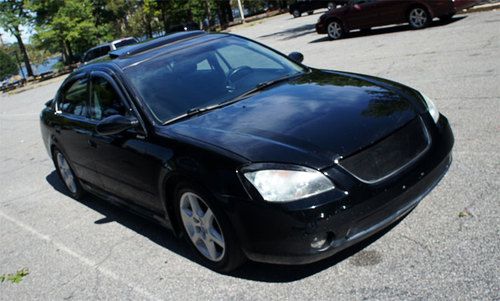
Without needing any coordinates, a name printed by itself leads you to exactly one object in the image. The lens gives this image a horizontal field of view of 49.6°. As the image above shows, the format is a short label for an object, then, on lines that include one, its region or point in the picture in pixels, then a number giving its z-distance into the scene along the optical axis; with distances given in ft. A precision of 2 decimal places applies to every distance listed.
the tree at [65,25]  146.51
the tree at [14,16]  158.20
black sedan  10.94
